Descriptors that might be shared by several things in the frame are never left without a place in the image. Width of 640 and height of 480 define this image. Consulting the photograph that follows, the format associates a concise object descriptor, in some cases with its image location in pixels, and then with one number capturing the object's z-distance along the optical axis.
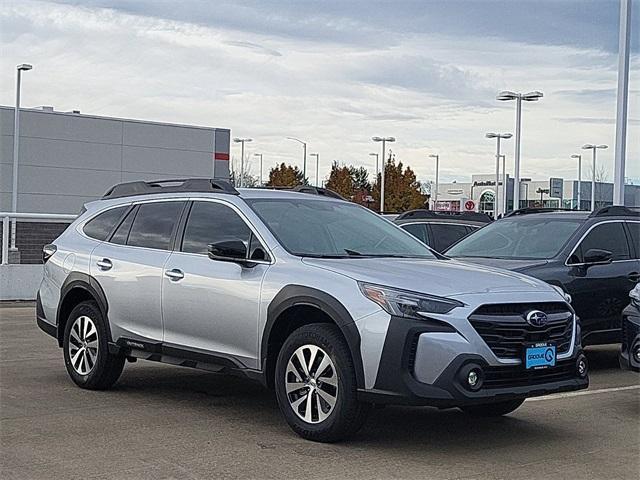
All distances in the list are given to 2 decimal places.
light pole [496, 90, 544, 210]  39.16
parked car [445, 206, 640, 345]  9.92
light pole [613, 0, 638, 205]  16.91
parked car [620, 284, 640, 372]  7.86
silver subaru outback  6.19
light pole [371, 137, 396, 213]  66.06
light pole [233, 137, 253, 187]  68.17
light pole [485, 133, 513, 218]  59.09
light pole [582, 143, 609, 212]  62.21
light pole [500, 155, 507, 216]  59.98
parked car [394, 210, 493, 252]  15.74
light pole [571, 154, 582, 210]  75.05
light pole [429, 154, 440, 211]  78.97
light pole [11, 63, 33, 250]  40.00
